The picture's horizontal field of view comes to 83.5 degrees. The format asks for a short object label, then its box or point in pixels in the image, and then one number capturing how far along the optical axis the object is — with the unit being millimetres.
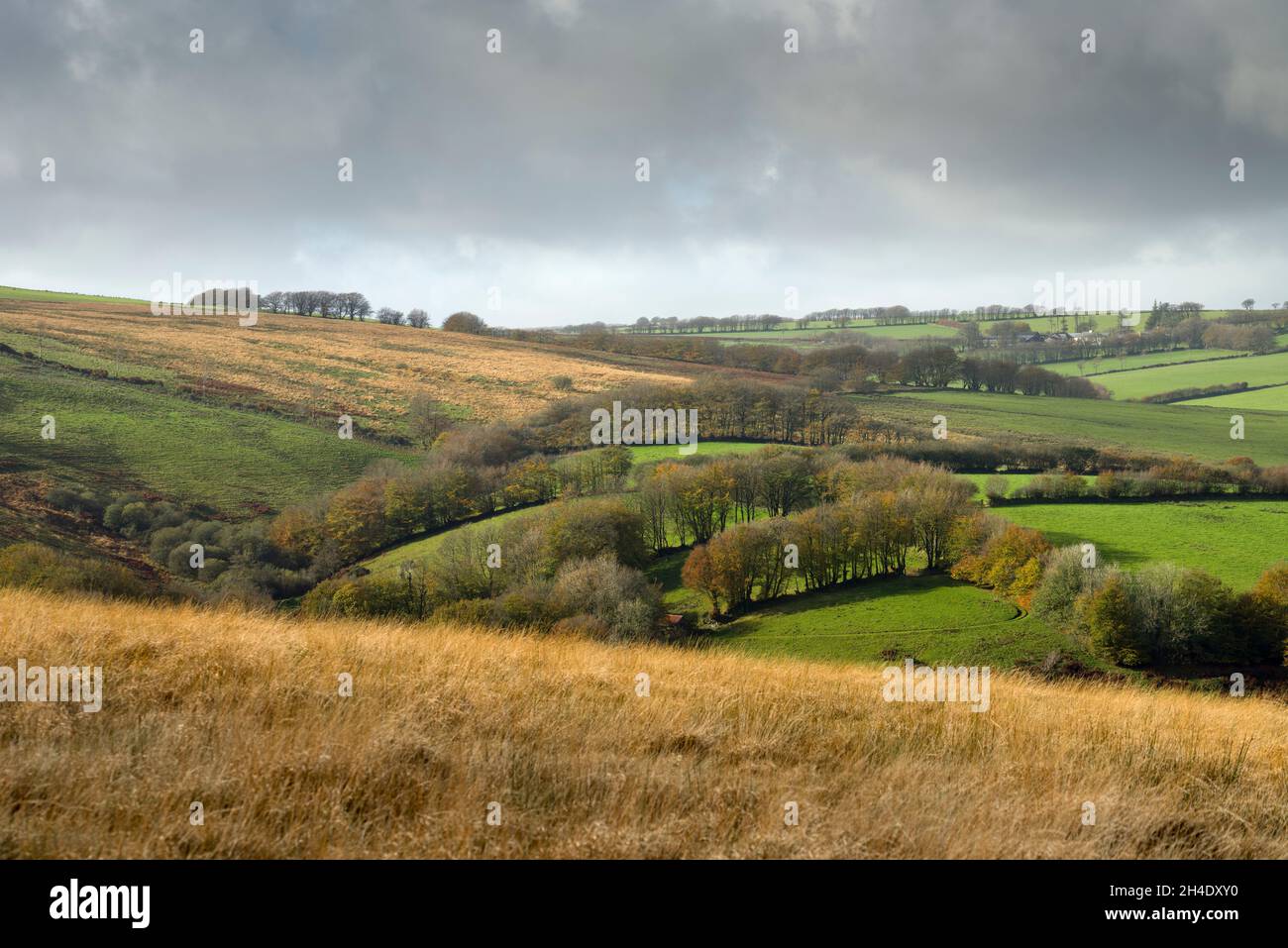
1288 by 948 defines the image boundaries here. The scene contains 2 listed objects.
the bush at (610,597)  49469
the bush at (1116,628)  51719
